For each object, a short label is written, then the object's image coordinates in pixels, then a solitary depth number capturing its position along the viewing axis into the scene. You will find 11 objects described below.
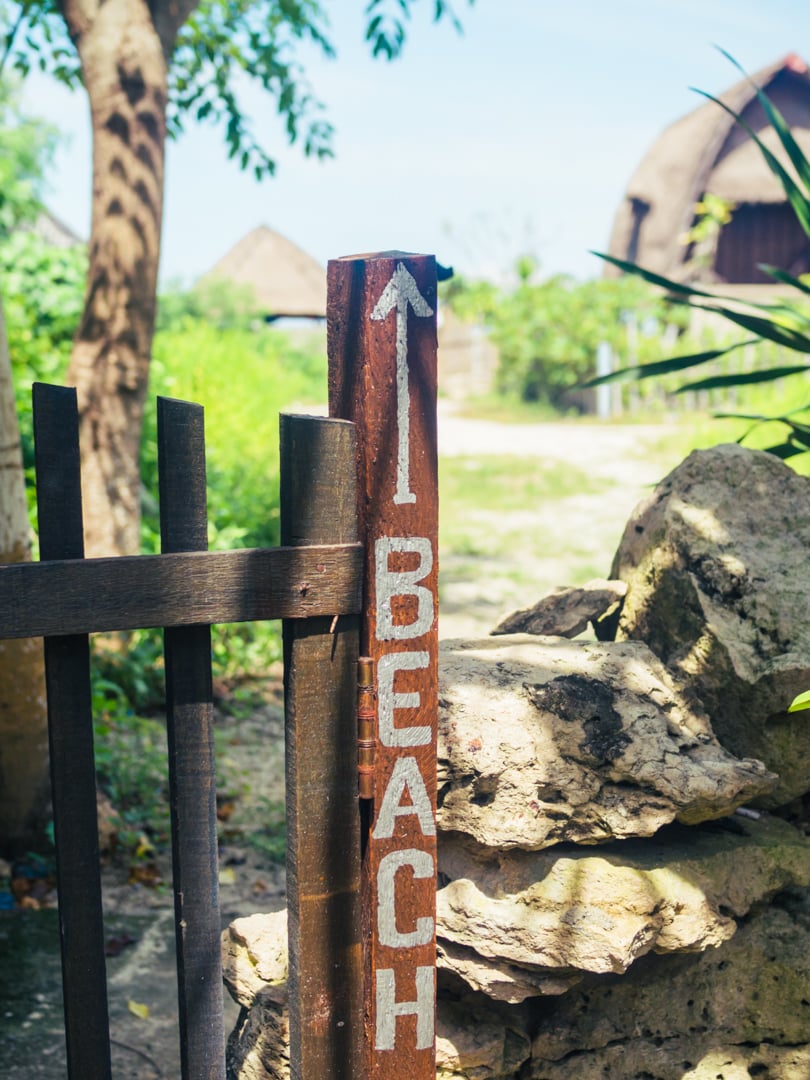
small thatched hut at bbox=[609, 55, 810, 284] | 23.62
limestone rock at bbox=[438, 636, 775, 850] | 2.13
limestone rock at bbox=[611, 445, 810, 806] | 2.36
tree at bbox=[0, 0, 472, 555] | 5.45
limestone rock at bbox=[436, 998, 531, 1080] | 2.17
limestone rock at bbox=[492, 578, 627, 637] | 2.71
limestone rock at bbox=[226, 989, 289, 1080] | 2.17
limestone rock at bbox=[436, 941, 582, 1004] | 2.08
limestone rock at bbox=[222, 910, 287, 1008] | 2.21
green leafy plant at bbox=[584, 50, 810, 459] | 3.13
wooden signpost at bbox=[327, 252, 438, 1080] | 1.82
